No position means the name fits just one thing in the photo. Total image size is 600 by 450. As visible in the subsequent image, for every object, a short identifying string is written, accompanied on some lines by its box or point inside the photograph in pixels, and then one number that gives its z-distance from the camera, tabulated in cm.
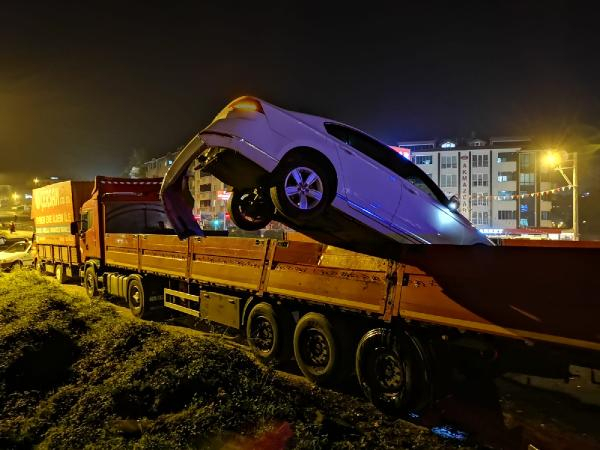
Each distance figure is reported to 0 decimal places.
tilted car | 449
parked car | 1792
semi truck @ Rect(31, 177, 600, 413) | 345
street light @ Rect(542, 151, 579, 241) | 1975
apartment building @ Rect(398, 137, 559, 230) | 5403
